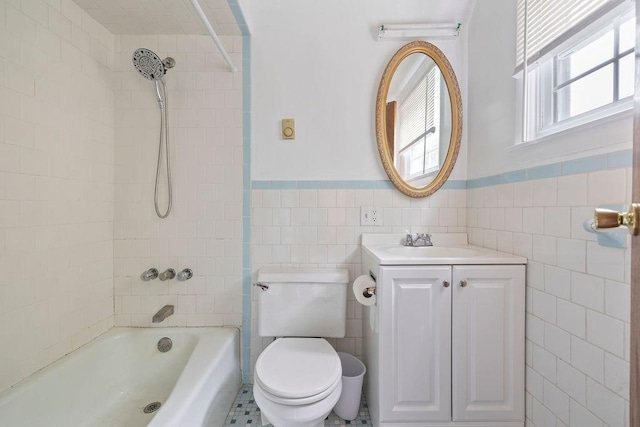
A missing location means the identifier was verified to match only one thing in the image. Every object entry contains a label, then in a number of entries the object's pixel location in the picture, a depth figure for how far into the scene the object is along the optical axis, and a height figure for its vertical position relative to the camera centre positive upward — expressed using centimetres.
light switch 167 +50
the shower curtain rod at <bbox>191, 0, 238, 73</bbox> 108 +84
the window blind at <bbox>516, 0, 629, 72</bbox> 97 +77
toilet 106 -70
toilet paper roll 129 -40
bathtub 108 -86
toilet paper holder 126 -40
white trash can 140 -100
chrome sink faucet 163 -19
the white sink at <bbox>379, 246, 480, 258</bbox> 146 -24
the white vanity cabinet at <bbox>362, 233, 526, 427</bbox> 119 -59
